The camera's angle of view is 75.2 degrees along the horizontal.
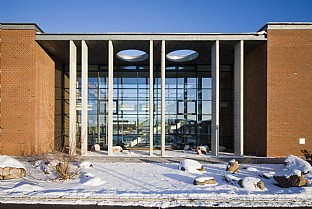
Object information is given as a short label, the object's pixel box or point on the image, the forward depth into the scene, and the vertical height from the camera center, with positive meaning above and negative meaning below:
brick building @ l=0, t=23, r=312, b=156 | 14.38 +1.81
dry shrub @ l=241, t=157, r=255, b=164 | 12.99 -3.66
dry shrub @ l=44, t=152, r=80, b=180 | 9.07 -2.94
